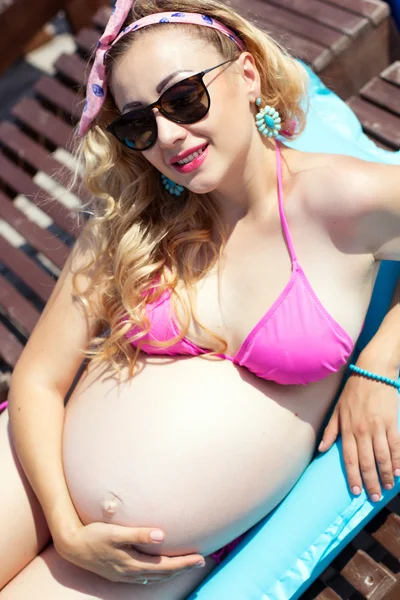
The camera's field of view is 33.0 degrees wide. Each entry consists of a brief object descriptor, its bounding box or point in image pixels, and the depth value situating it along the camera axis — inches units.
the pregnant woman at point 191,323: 61.4
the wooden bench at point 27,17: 152.0
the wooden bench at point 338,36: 111.0
